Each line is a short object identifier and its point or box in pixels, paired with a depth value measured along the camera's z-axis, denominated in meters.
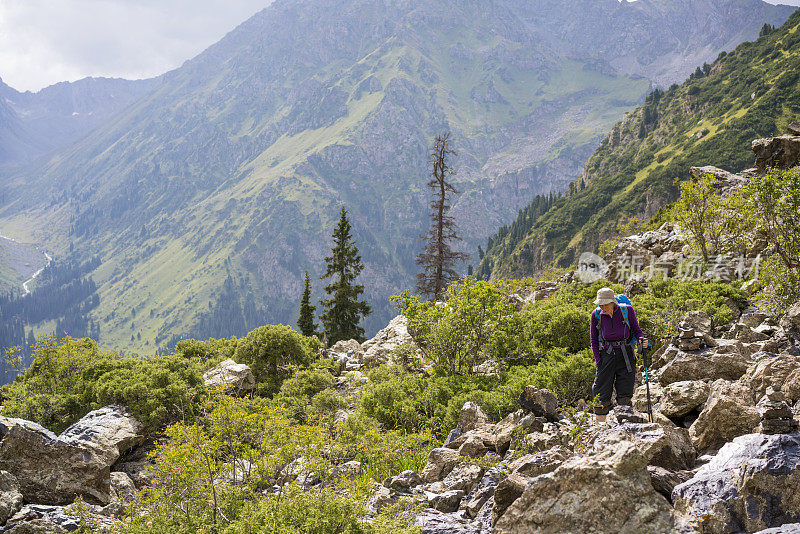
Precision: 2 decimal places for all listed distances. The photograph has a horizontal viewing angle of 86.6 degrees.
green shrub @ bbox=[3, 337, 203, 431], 14.99
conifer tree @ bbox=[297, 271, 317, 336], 50.59
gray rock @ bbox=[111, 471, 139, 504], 11.41
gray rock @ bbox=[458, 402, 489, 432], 12.06
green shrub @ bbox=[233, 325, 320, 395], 23.17
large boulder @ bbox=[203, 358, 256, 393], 19.19
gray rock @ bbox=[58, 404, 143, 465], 12.46
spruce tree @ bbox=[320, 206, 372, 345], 47.59
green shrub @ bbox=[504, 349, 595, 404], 12.64
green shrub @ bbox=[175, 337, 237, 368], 25.25
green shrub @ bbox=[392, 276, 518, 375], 16.92
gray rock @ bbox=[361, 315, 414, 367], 24.09
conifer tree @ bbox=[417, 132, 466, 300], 37.94
